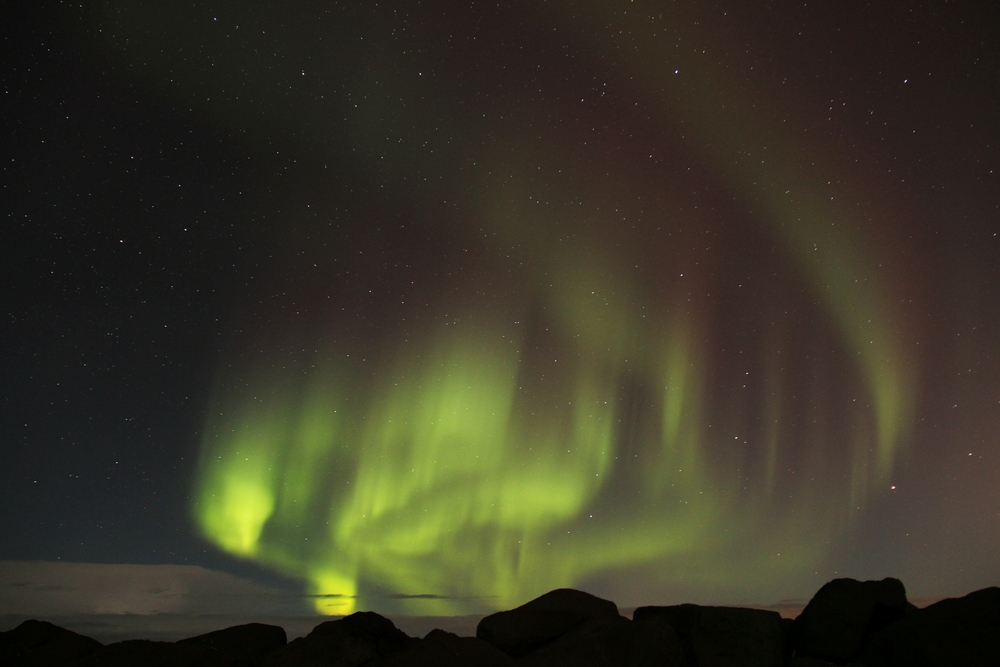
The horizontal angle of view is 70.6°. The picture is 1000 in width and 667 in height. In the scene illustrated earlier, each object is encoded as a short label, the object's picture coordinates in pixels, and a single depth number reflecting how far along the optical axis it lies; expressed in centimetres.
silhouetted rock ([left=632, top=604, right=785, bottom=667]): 726
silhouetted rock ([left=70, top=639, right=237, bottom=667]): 802
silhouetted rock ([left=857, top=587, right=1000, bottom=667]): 669
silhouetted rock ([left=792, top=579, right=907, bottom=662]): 746
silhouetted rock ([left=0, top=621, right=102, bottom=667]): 866
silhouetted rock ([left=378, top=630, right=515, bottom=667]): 730
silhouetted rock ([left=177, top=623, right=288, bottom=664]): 870
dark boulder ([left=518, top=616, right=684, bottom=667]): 700
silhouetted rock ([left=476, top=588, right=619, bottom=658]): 816
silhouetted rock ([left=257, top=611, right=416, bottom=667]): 775
